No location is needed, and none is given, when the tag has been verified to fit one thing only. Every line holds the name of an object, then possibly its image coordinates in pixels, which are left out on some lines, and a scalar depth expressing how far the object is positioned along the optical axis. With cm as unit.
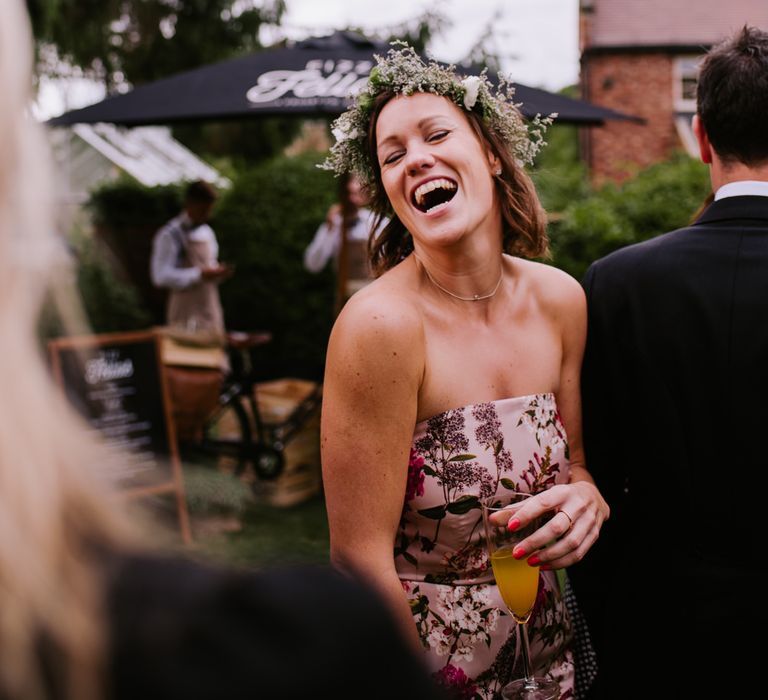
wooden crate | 586
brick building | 1906
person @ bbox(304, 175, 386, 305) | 612
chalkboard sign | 486
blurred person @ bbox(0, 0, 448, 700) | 63
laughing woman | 174
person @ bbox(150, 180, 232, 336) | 688
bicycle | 584
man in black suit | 192
